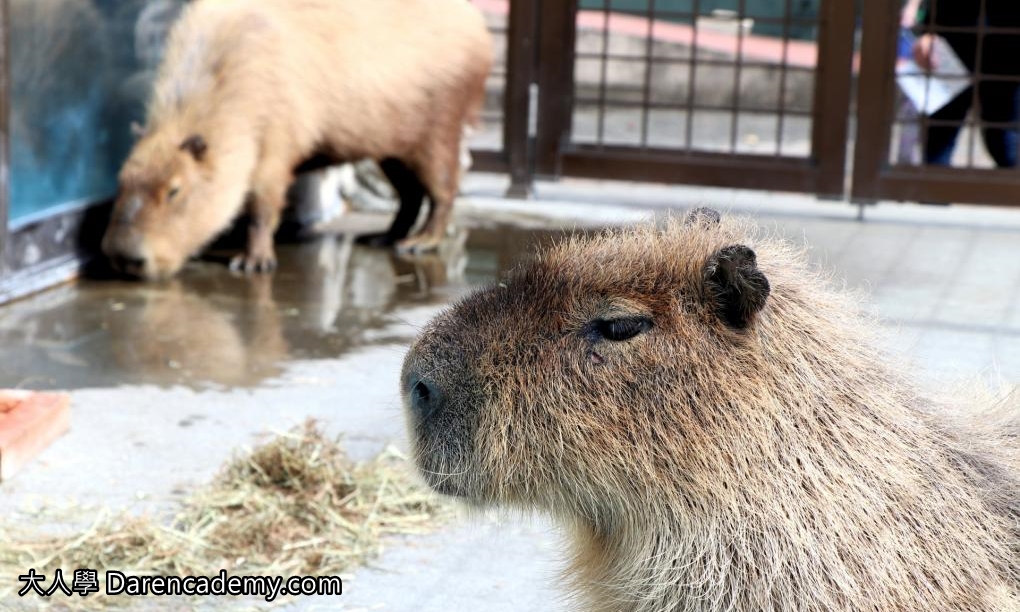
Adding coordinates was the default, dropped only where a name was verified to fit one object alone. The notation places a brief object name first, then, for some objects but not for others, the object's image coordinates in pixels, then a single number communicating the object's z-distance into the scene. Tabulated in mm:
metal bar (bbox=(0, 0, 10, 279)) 5816
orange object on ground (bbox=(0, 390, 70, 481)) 3912
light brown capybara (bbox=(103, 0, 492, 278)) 6734
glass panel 6184
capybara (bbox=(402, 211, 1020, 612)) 2074
